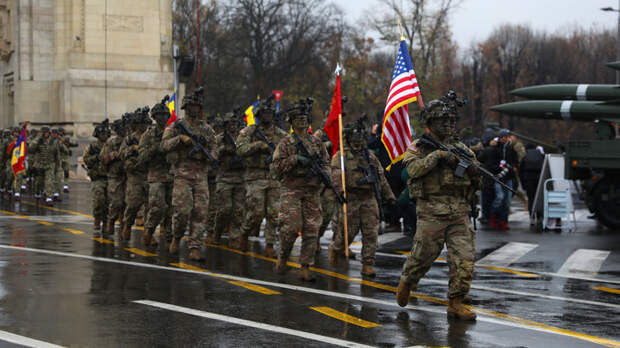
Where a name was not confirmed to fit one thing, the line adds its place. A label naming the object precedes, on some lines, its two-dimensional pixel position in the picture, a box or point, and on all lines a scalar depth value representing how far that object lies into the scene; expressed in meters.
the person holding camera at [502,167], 17.66
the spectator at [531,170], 19.12
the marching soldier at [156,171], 13.05
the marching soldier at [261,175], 12.56
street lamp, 37.92
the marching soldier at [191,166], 11.99
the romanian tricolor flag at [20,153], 22.16
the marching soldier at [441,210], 7.87
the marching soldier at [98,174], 15.66
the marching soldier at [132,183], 14.10
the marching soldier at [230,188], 13.51
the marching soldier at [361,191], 10.85
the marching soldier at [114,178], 14.95
